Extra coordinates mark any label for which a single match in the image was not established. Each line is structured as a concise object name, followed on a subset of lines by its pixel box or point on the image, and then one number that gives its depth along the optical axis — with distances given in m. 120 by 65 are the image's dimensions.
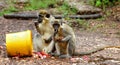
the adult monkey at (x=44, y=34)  10.46
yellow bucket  9.65
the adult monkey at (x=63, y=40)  9.83
